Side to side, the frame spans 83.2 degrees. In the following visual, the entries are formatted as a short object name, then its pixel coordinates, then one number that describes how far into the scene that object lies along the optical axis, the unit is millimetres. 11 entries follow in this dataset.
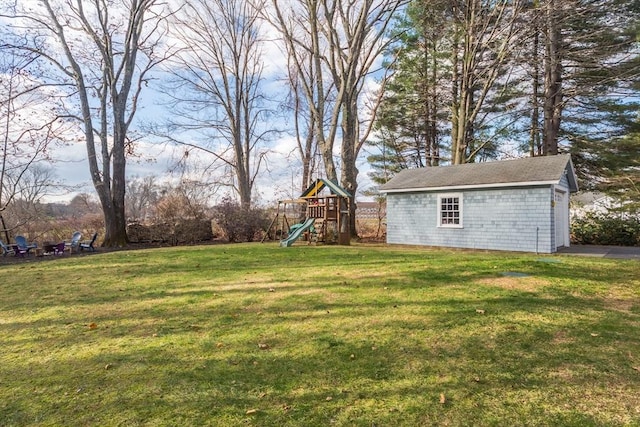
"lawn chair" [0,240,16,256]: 11807
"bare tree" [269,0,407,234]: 16047
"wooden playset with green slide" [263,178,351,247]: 14466
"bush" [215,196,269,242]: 16906
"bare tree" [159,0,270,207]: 23203
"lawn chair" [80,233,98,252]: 13129
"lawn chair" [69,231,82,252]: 12762
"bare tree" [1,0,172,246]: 14789
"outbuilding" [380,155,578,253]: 11539
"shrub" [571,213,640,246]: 14500
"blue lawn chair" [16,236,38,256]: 11906
